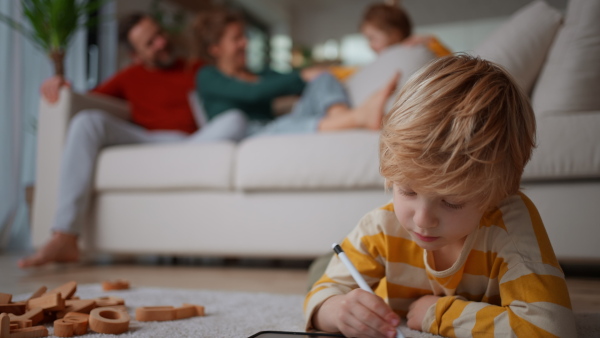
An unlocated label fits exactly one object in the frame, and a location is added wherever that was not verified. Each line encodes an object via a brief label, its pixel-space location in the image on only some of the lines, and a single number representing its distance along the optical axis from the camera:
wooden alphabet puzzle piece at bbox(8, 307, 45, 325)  0.79
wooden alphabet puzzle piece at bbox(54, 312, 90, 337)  0.74
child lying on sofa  2.18
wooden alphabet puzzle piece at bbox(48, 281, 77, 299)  0.94
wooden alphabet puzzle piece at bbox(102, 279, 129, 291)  1.21
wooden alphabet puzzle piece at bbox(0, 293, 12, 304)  0.86
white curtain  2.36
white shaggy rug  0.78
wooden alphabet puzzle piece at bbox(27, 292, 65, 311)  0.83
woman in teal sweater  1.73
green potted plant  2.16
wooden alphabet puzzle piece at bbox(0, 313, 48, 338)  0.70
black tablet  0.69
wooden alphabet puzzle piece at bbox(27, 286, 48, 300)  0.96
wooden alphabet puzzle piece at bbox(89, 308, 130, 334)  0.76
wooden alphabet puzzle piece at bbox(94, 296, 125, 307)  0.90
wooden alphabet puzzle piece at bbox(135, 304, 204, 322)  0.86
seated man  1.75
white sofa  1.29
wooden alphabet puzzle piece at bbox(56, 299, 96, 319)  0.85
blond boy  0.62
